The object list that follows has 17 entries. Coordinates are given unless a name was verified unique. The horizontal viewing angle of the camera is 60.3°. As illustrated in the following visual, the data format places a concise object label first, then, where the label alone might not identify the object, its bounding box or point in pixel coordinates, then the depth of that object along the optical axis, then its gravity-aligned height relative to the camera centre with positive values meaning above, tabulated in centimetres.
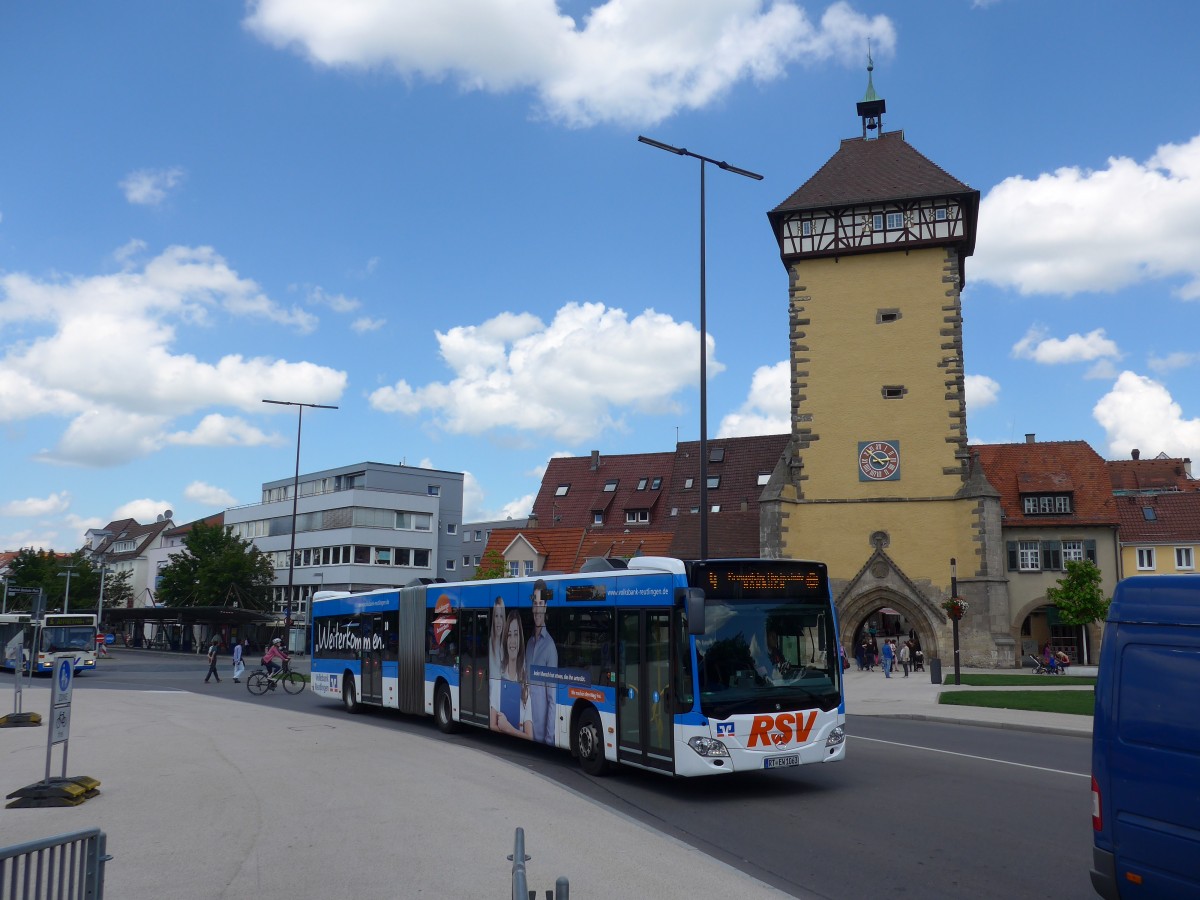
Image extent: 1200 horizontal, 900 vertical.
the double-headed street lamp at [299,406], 4353 +778
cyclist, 3130 -209
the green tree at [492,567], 5369 +133
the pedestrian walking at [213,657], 3556 -234
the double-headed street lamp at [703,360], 1948 +466
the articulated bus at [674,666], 1138 -87
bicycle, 3086 -276
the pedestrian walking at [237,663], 3575 -254
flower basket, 3183 -34
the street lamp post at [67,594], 8068 -43
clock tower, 4000 +753
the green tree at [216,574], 7300 +114
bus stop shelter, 5875 -241
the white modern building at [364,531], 7638 +465
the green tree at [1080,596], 4194 +7
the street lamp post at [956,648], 3181 -158
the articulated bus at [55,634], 4225 -190
